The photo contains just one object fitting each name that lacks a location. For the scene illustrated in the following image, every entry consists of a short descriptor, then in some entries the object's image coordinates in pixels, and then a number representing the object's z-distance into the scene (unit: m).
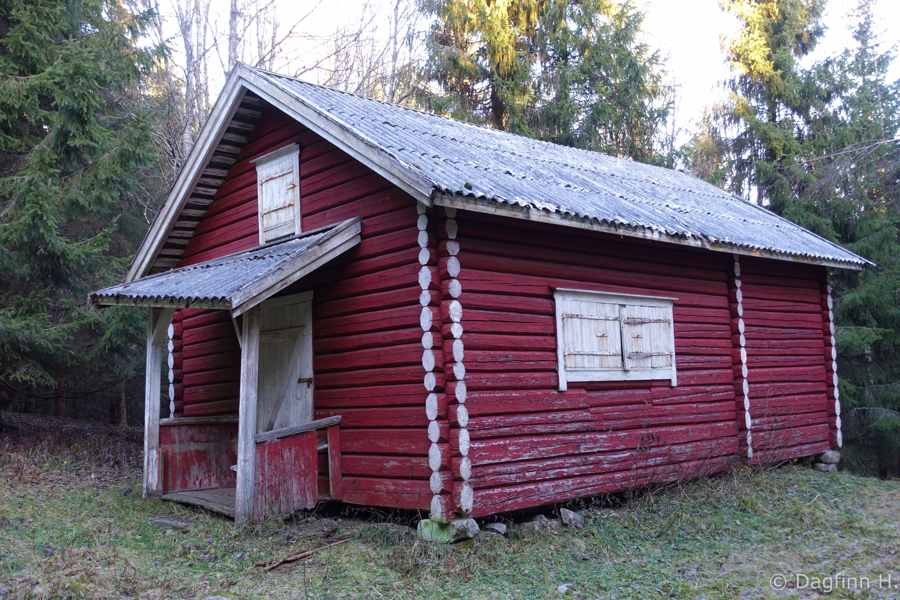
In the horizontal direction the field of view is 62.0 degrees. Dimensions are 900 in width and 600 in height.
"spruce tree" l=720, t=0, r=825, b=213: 21.17
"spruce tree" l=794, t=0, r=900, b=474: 18.08
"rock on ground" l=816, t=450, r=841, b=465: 12.84
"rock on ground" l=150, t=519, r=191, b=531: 8.39
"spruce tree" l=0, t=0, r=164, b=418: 12.57
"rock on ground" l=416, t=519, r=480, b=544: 7.51
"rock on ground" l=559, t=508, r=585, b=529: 8.45
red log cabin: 7.99
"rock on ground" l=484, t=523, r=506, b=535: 7.91
